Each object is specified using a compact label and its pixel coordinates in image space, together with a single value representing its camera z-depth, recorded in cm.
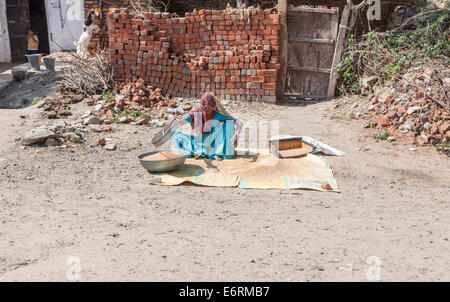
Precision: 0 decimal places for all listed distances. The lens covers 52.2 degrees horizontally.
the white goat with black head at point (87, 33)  1059
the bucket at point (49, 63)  1009
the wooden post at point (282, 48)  834
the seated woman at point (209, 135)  581
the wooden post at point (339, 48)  836
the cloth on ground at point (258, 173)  512
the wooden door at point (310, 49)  847
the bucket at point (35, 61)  1032
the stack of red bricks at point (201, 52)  838
